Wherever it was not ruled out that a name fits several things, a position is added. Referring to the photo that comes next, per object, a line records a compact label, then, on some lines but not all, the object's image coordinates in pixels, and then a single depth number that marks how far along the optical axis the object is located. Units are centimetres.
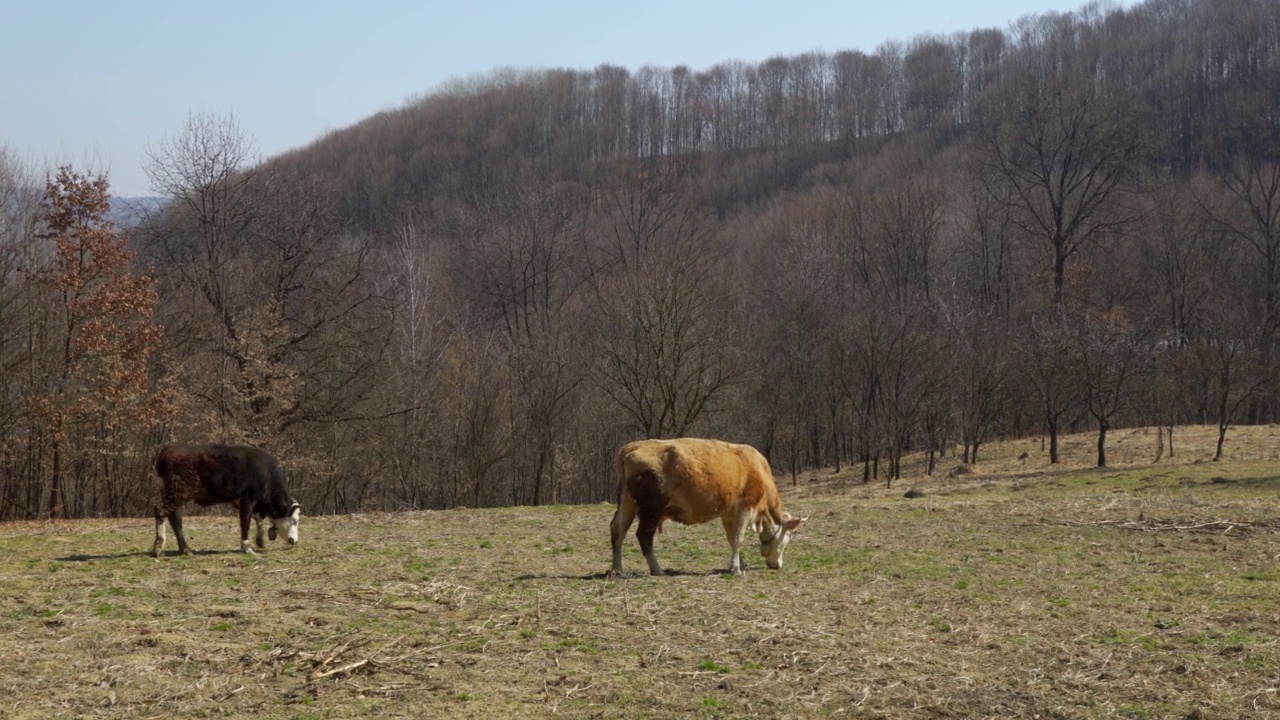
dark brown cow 1639
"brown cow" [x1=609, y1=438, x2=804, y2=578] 1496
